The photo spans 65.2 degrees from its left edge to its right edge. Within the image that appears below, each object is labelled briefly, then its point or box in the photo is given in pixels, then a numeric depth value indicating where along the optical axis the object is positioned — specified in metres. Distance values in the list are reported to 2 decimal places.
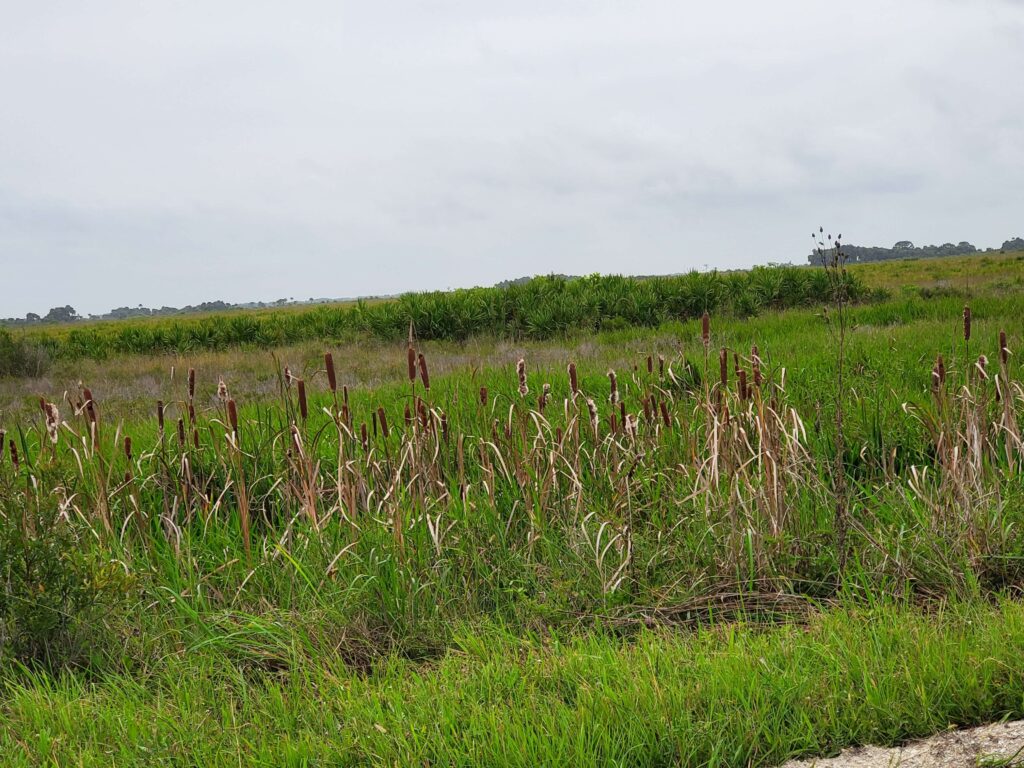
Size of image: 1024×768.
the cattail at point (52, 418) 4.01
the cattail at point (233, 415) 3.93
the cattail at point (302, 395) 3.93
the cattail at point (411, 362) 3.84
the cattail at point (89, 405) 4.27
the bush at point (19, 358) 15.91
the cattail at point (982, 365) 4.22
